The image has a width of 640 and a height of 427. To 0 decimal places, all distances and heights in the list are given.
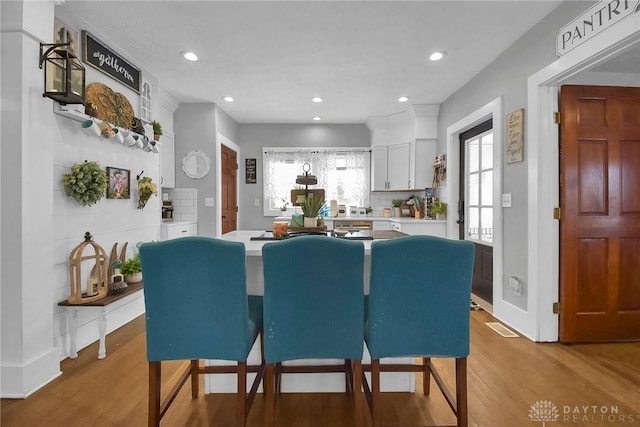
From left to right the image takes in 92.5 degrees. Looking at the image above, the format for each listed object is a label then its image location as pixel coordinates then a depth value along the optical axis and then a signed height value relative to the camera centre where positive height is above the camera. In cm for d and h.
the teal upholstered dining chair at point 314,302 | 130 -39
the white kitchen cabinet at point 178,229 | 370 -20
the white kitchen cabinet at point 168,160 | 415 +74
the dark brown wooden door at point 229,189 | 485 +40
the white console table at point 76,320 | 228 -81
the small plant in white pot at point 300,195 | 230 +14
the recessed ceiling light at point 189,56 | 299 +156
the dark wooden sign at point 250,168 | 552 +81
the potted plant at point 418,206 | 487 +11
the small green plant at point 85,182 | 230 +24
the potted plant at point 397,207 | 520 +10
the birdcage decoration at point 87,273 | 230 -48
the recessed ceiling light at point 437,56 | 297 +155
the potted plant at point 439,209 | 430 +6
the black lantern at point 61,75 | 197 +93
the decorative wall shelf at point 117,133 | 218 +73
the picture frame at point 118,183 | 275 +29
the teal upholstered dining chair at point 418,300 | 132 -39
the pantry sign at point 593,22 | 178 +123
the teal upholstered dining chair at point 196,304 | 132 -40
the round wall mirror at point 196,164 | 439 +71
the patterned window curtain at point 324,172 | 550 +74
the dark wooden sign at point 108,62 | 256 +139
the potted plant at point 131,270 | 280 -52
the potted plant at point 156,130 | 344 +94
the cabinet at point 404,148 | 464 +103
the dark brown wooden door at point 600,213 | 245 +0
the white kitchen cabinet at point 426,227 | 434 -20
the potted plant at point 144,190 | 311 +24
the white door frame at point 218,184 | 442 +43
